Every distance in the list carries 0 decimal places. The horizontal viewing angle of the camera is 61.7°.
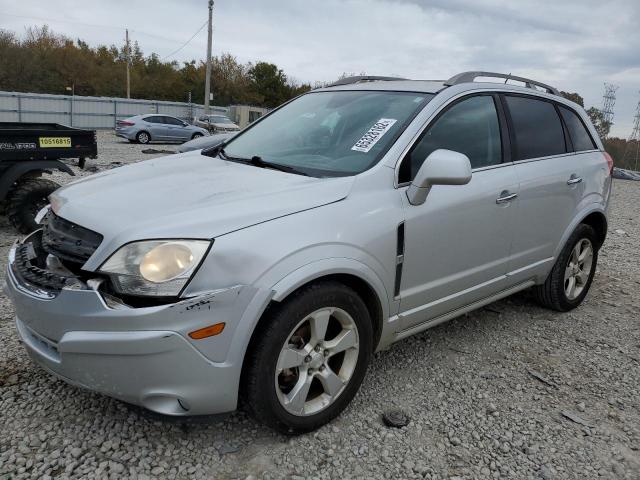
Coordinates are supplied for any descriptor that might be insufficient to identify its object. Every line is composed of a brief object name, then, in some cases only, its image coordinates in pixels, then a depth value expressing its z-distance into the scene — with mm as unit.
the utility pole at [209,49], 29977
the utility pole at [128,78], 51688
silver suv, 2105
